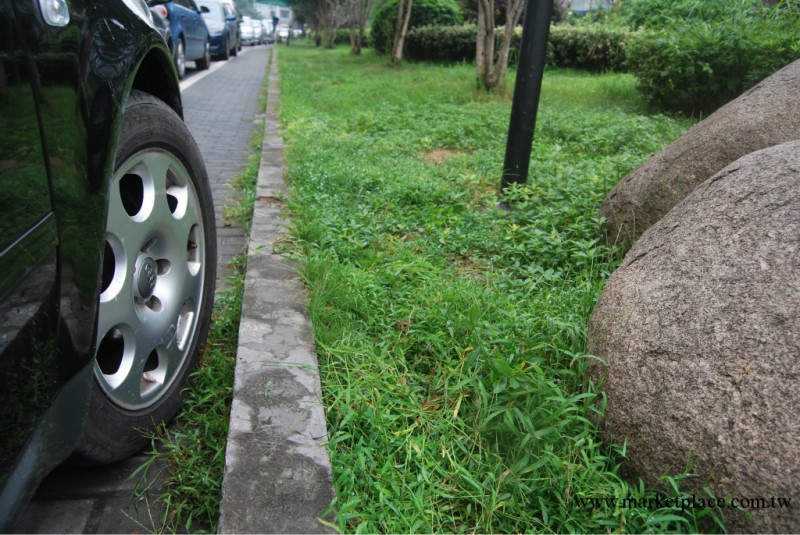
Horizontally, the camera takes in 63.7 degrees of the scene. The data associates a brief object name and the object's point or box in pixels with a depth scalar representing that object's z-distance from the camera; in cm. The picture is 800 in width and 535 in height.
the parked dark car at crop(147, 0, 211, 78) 1118
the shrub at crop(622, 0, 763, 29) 891
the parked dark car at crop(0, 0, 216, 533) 127
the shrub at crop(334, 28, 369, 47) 3641
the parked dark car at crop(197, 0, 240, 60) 1800
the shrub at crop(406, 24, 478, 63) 1719
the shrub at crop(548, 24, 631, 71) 1505
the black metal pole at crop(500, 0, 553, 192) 413
